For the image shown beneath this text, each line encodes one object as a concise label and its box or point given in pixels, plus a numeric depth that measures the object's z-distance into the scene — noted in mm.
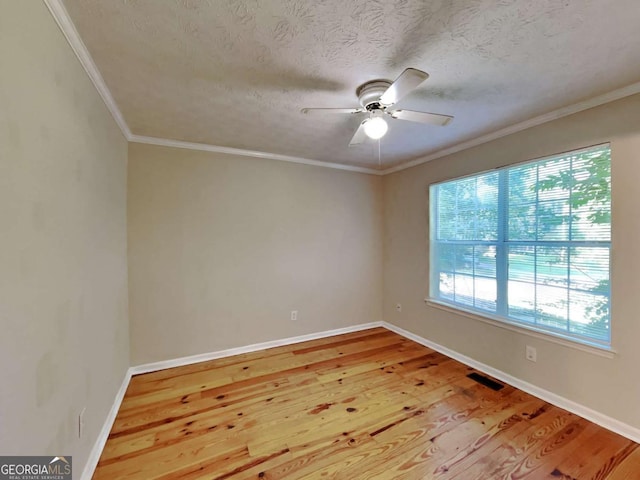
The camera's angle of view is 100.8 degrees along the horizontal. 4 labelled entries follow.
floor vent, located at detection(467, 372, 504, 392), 2389
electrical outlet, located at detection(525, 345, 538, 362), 2289
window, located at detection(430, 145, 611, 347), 1997
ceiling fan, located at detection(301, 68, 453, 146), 1719
